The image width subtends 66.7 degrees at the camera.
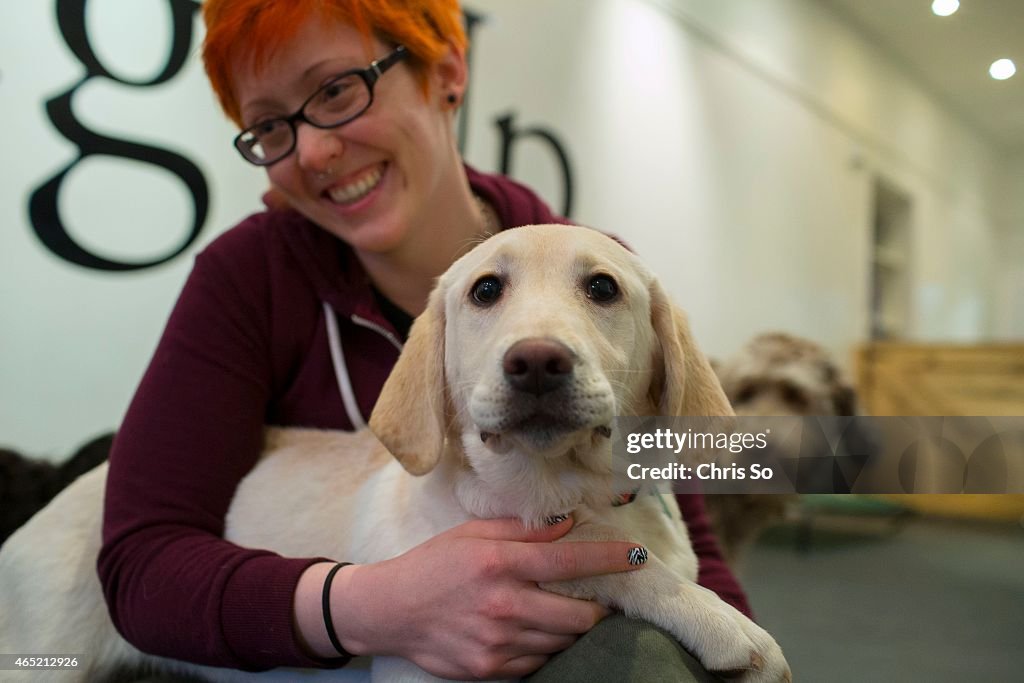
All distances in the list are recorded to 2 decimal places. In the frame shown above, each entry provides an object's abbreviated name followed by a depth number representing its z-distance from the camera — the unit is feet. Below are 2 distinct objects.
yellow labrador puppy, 2.67
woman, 2.93
